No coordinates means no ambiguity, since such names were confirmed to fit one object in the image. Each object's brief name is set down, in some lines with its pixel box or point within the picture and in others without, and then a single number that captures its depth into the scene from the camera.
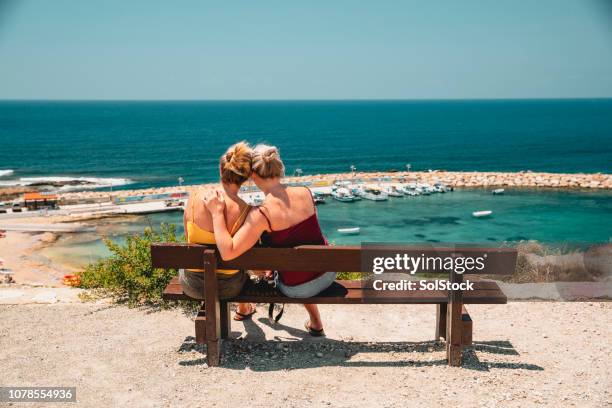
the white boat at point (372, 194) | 44.69
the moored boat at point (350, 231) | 33.00
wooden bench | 4.18
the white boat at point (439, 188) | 47.65
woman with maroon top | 4.14
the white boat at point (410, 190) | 46.38
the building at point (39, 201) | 38.97
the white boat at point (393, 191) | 45.78
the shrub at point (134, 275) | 6.05
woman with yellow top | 4.19
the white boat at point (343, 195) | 44.19
